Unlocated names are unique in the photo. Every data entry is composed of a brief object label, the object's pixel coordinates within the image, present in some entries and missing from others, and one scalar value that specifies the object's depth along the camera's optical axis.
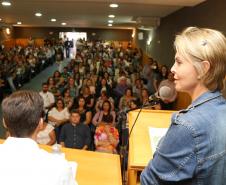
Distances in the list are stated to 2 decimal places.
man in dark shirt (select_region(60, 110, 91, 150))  4.54
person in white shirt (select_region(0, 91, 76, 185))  1.08
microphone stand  1.91
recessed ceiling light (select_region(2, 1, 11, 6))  7.15
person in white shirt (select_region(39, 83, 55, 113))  6.36
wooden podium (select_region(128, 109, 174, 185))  1.46
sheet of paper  1.58
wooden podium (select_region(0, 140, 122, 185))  1.58
